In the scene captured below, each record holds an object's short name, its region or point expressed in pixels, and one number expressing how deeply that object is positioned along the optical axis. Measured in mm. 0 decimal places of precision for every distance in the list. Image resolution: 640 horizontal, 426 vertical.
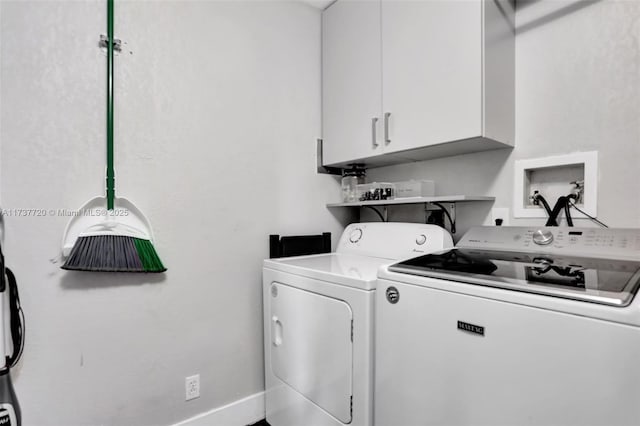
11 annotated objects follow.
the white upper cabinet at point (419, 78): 1343
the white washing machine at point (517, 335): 719
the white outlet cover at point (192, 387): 1628
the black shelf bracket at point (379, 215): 2145
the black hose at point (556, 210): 1372
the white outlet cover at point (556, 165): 1307
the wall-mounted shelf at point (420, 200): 1487
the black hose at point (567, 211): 1349
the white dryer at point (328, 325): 1217
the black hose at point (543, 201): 1415
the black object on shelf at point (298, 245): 1885
